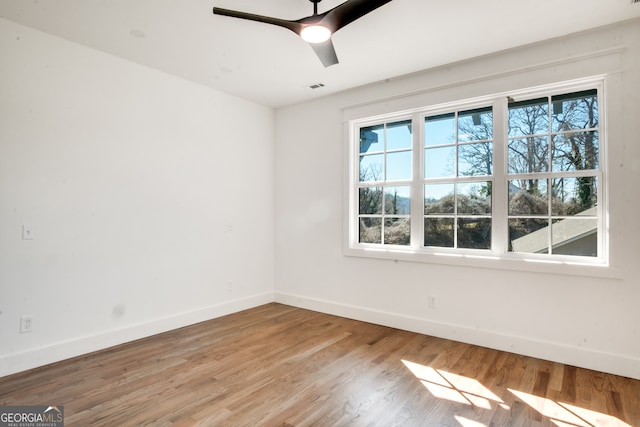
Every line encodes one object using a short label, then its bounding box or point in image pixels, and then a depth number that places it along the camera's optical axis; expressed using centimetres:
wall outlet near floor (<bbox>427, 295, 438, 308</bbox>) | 354
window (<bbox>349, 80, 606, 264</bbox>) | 295
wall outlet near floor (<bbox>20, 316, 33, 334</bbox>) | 271
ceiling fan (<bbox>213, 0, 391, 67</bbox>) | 197
